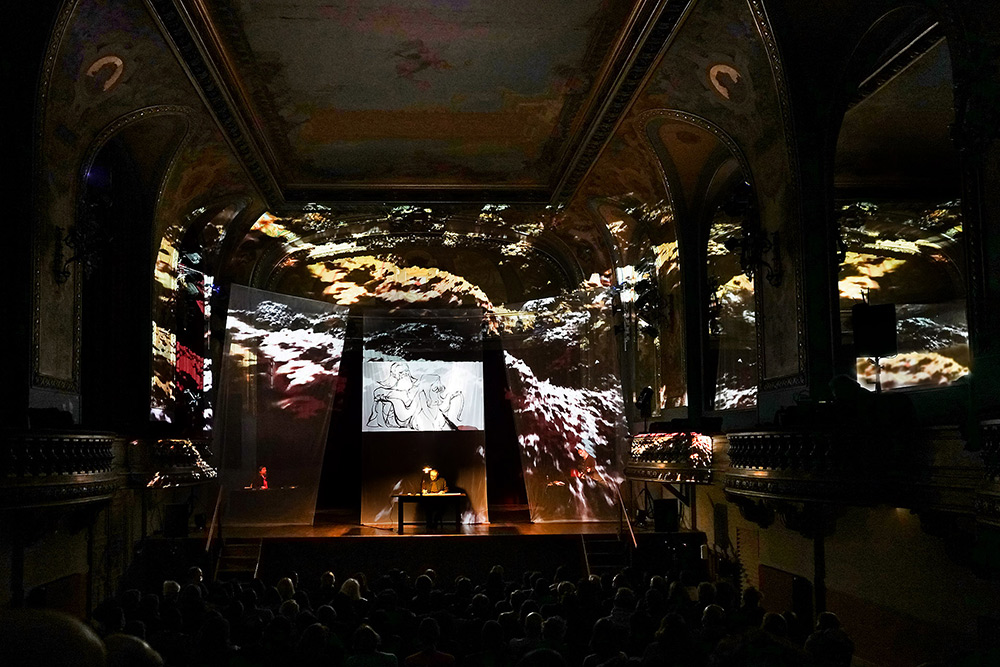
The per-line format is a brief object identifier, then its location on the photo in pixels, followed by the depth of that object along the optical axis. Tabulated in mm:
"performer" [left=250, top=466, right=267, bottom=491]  13872
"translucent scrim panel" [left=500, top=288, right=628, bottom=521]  14547
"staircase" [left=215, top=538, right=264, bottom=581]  11430
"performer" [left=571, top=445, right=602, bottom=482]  14523
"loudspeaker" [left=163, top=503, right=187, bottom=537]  11500
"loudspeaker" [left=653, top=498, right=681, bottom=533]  12008
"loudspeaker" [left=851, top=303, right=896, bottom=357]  7637
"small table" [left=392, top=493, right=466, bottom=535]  14141
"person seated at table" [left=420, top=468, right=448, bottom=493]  15641
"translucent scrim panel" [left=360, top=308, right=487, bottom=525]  16125
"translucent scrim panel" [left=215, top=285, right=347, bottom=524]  13789
